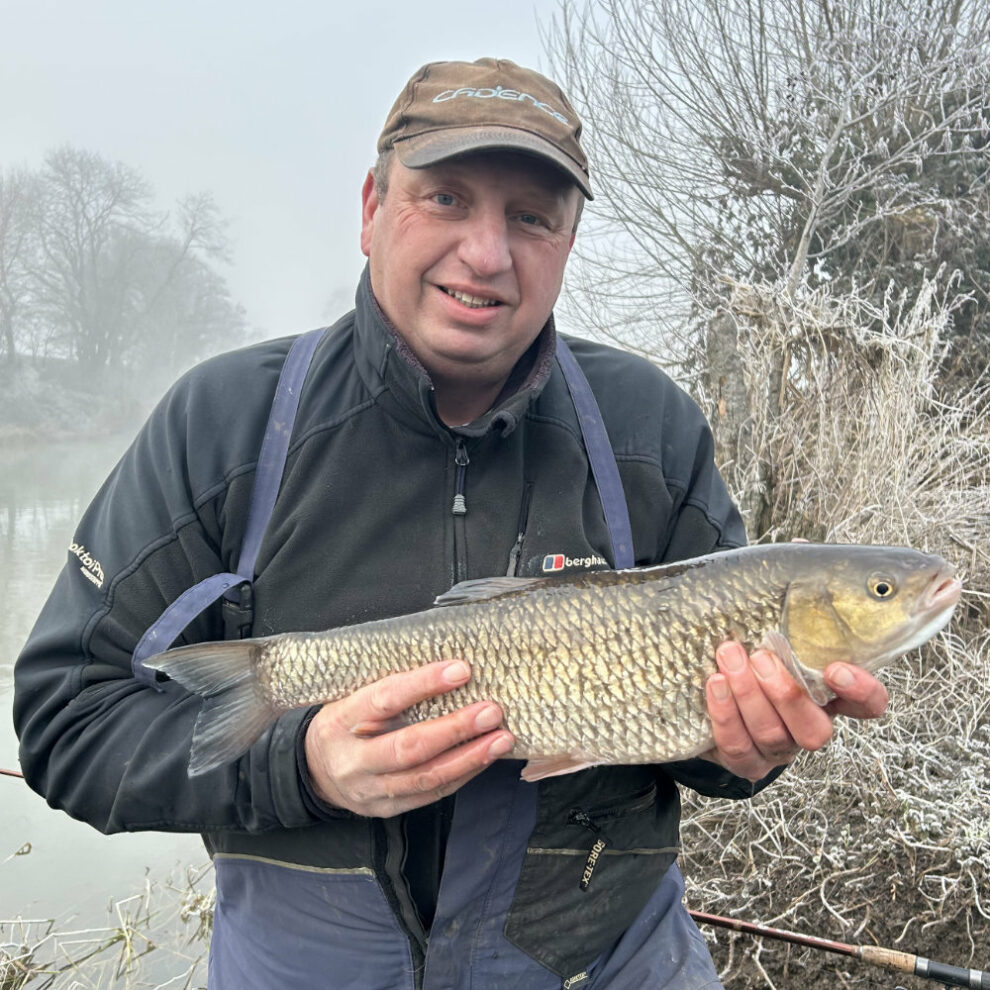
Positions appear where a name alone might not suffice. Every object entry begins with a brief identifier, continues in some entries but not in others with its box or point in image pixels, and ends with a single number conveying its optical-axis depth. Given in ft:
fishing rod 6.16
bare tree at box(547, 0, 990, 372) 22.03
